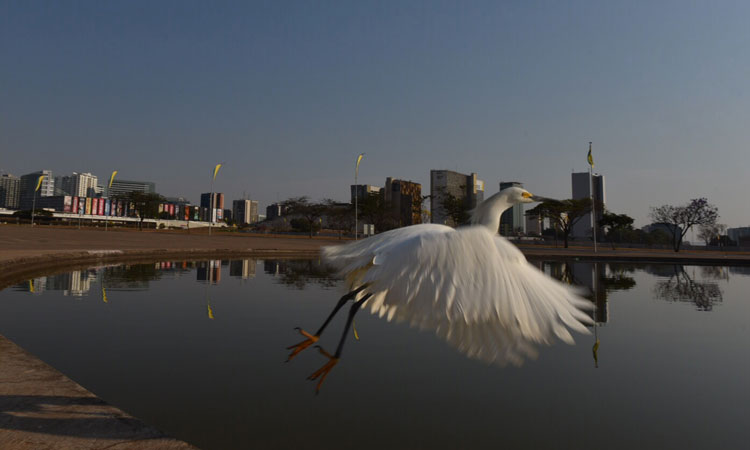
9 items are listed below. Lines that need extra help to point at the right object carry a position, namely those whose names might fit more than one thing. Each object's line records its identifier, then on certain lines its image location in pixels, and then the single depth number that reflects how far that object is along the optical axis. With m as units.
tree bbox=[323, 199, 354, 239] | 68.38
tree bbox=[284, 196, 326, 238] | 67.39
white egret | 2.46
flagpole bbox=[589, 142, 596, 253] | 33.87
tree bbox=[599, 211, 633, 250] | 57.62
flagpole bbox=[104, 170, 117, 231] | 44.86
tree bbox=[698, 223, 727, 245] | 66.96
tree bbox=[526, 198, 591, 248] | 54.09
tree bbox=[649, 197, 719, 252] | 50.56
